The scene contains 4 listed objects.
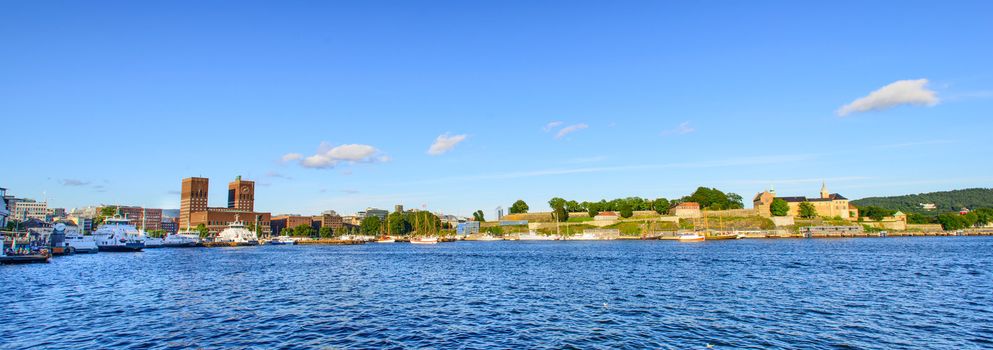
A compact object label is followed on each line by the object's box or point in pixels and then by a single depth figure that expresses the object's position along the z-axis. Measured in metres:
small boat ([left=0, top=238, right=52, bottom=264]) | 67.88
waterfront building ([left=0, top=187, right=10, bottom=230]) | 75.07
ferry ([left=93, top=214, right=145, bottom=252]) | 116.94
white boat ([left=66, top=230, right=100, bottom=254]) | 105.75
